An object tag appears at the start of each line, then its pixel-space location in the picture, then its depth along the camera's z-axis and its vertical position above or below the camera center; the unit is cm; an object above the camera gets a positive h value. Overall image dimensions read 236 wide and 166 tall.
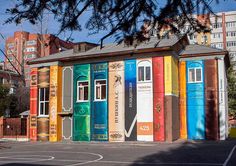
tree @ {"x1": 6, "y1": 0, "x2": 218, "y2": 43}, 573 +119
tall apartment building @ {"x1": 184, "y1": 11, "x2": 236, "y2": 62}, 10367 +1517
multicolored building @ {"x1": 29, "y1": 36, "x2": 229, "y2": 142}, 3350 +38
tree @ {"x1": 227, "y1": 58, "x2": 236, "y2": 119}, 4978 +125
